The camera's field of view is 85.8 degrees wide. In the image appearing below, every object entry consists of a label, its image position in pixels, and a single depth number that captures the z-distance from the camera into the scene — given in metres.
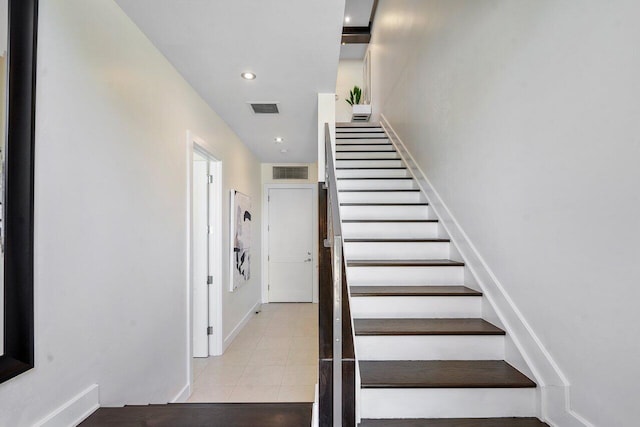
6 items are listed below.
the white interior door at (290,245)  6.08
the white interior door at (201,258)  3.65
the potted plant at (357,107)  6.64
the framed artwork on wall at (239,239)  4.14
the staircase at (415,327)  1.65
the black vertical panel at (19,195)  1.12
